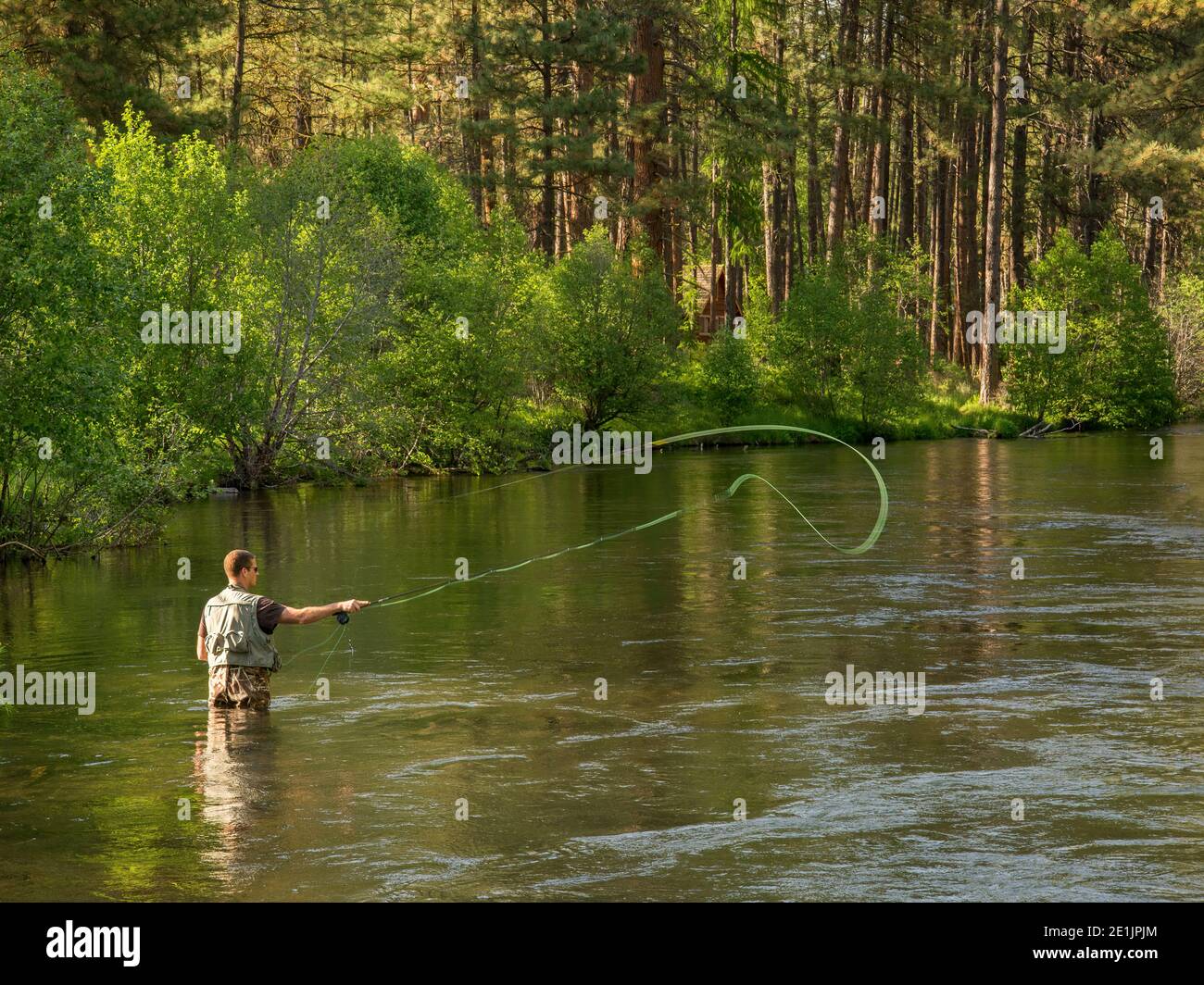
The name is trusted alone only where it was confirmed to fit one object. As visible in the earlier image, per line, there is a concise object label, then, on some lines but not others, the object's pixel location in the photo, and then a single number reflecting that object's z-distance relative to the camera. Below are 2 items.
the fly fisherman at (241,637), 13.38
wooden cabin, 66.31
